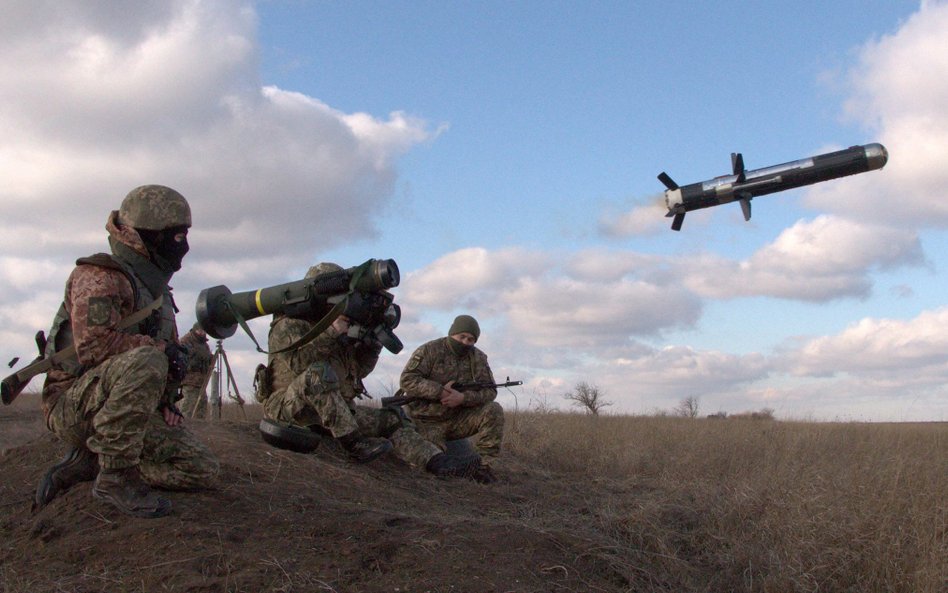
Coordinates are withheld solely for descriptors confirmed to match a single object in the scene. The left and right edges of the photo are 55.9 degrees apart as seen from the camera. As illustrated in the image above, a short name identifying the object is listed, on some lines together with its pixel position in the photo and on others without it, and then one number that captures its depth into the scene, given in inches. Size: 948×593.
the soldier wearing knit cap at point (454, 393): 334.0
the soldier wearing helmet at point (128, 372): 182.5
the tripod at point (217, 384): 426.6
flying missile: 337.1
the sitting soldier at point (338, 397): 283.1
